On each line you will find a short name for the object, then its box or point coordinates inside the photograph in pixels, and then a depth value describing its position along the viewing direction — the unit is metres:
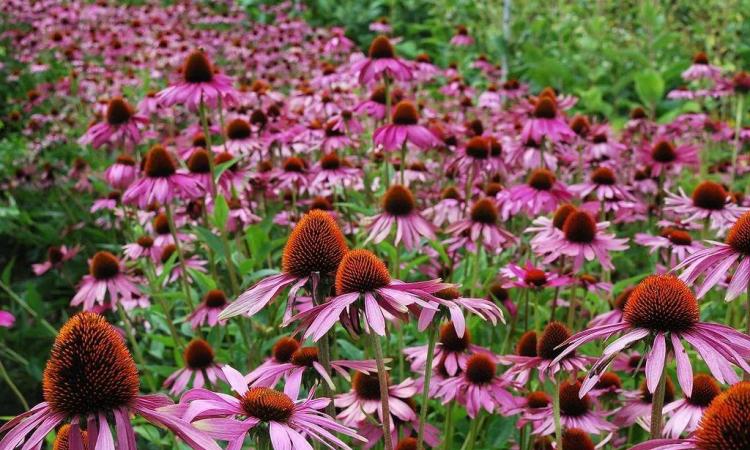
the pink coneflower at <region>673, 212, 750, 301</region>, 1.27
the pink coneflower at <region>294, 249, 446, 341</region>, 1.16
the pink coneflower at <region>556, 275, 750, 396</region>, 1.05
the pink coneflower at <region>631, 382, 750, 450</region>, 0.85
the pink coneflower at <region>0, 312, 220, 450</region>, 0.91
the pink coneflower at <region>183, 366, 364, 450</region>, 0.99
